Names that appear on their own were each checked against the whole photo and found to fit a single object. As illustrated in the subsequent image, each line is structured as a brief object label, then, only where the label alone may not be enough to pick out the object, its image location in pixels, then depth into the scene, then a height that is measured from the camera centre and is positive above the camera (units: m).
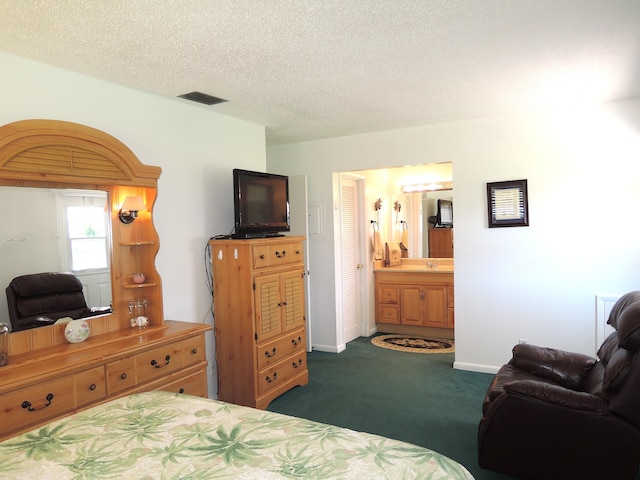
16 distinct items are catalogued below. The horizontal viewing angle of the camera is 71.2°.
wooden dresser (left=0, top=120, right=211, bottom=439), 2.20 -0.62
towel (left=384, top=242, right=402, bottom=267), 6.23 -0.42
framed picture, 4.08 +0.16
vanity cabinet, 5.64 -0.97
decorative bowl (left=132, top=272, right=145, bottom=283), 3.08 -0.32
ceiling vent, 3.31 +1.01
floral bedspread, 1.30 -0.71
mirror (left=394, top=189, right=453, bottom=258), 6.13 +0.10
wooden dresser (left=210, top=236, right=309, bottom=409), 3.51 -0.73
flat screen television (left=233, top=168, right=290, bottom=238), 3.63 +0.21
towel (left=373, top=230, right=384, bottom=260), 6.08 -0.30
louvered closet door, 5.57 -0.46
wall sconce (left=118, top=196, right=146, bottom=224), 3.01 +0.16
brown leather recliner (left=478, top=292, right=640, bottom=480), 2.19 -1.06
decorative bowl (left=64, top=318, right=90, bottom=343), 2.66 -0.58
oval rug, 5.19 -1.47
